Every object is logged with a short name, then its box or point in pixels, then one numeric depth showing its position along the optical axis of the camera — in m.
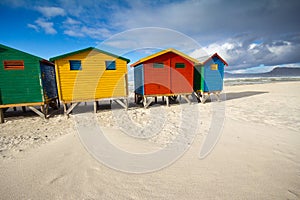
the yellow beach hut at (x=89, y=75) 8.63
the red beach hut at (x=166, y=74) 10.31
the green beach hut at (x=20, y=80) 7.80
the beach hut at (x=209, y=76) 11.91
